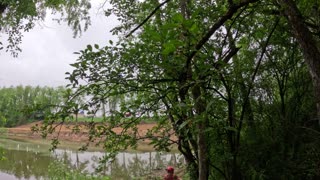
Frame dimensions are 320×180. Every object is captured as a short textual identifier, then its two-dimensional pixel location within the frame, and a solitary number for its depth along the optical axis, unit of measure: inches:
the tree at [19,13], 296.8
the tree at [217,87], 80.8
